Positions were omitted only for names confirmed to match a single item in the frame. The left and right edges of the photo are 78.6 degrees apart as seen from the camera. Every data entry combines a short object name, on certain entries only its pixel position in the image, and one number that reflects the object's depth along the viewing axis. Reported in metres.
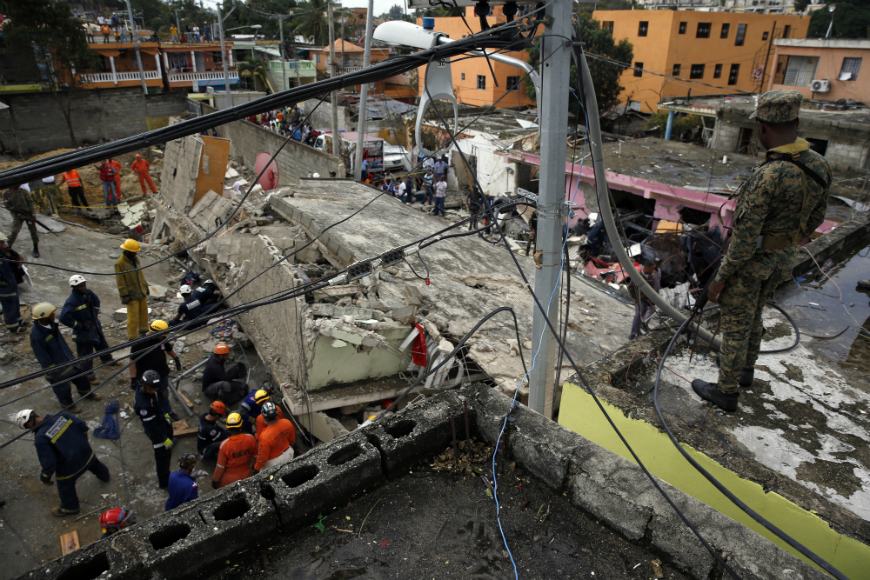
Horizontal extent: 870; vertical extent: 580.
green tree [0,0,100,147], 23.39
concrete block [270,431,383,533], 2.50
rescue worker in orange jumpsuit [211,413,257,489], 5.07
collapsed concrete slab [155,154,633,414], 6.18
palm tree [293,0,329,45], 41.07
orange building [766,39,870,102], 22.18
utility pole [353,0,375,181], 11.41
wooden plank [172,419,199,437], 6.75
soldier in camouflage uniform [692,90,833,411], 3.05
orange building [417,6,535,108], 31.10
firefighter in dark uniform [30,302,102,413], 6.10
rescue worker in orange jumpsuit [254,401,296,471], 5.19
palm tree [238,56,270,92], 37.28
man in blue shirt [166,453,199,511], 4.53
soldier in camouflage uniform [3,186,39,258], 9.73
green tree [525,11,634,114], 26.14
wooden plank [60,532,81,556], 4.95
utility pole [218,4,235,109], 21.68
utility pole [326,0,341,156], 15.56
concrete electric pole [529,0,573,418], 3.10
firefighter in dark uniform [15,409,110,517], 4.86
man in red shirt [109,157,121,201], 15.47
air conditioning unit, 22.75
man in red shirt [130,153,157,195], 14.96
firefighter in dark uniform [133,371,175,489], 5.46
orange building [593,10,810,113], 27.59
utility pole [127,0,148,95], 27.00
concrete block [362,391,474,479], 2.80
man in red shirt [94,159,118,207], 14.41
